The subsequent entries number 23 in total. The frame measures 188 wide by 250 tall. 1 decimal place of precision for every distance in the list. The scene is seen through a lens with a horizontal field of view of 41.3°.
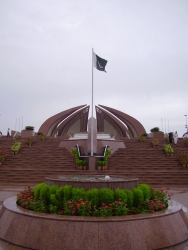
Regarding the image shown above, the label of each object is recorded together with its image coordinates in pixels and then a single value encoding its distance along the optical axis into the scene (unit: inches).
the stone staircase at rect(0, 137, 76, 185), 404.8
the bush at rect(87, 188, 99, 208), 154.1
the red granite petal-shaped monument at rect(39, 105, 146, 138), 962.7
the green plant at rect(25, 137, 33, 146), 601.3
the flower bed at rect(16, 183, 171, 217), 146.0
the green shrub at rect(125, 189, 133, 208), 159.9
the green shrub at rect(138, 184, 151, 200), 173.5
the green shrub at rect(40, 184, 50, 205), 167.8
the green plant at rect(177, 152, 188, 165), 465.4
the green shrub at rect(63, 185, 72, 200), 158.1
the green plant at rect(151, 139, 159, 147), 606.0
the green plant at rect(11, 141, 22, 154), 532.1
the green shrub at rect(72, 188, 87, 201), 155.0
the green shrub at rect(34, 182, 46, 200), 175.5
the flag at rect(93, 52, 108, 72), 461.7
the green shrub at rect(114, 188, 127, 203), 156.1
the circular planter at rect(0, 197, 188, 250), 123.6
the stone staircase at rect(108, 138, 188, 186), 402.2
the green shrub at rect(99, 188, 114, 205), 154.5
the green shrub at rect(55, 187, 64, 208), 160.4
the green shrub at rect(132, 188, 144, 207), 164.1
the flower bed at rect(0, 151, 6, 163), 471.9
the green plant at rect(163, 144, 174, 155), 529.0
